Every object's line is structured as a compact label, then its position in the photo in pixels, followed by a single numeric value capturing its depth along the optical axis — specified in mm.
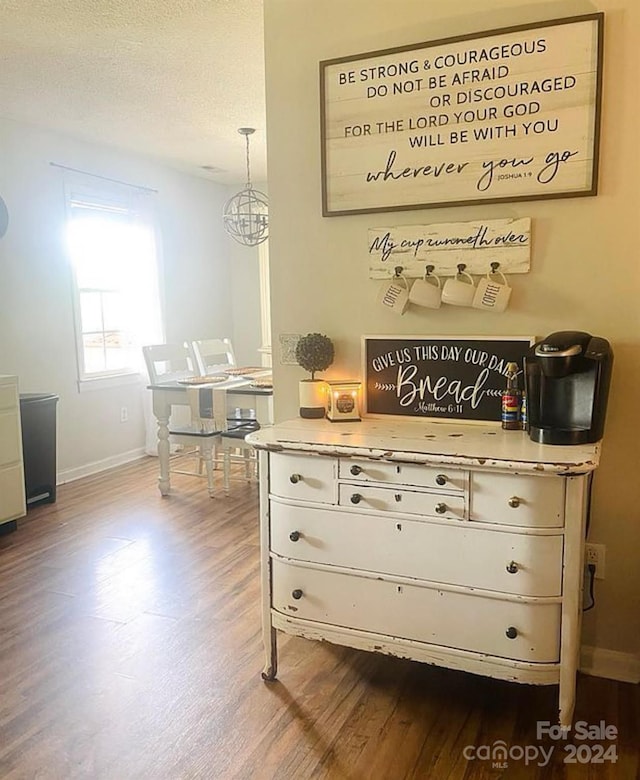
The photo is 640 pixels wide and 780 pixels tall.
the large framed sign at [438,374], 2168
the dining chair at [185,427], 4242
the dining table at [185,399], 3984
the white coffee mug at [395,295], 2244
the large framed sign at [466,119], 1969
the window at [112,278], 4754
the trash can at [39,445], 3986
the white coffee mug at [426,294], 2186
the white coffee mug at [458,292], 2125
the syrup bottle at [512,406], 2047
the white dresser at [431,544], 1733
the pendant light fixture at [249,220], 4678
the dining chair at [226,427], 4012
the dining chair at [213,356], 4914
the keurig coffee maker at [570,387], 1803
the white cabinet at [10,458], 3516
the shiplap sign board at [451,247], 2098
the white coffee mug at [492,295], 2092
